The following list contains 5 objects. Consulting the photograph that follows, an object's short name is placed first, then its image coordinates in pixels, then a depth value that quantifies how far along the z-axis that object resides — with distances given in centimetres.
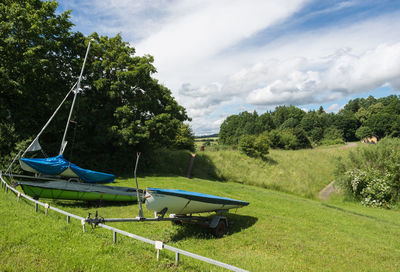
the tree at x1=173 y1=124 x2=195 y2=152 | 4269
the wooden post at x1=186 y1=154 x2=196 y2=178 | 3159
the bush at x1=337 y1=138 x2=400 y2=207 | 2312
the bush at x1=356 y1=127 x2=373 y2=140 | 8938
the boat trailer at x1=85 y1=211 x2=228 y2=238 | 910
